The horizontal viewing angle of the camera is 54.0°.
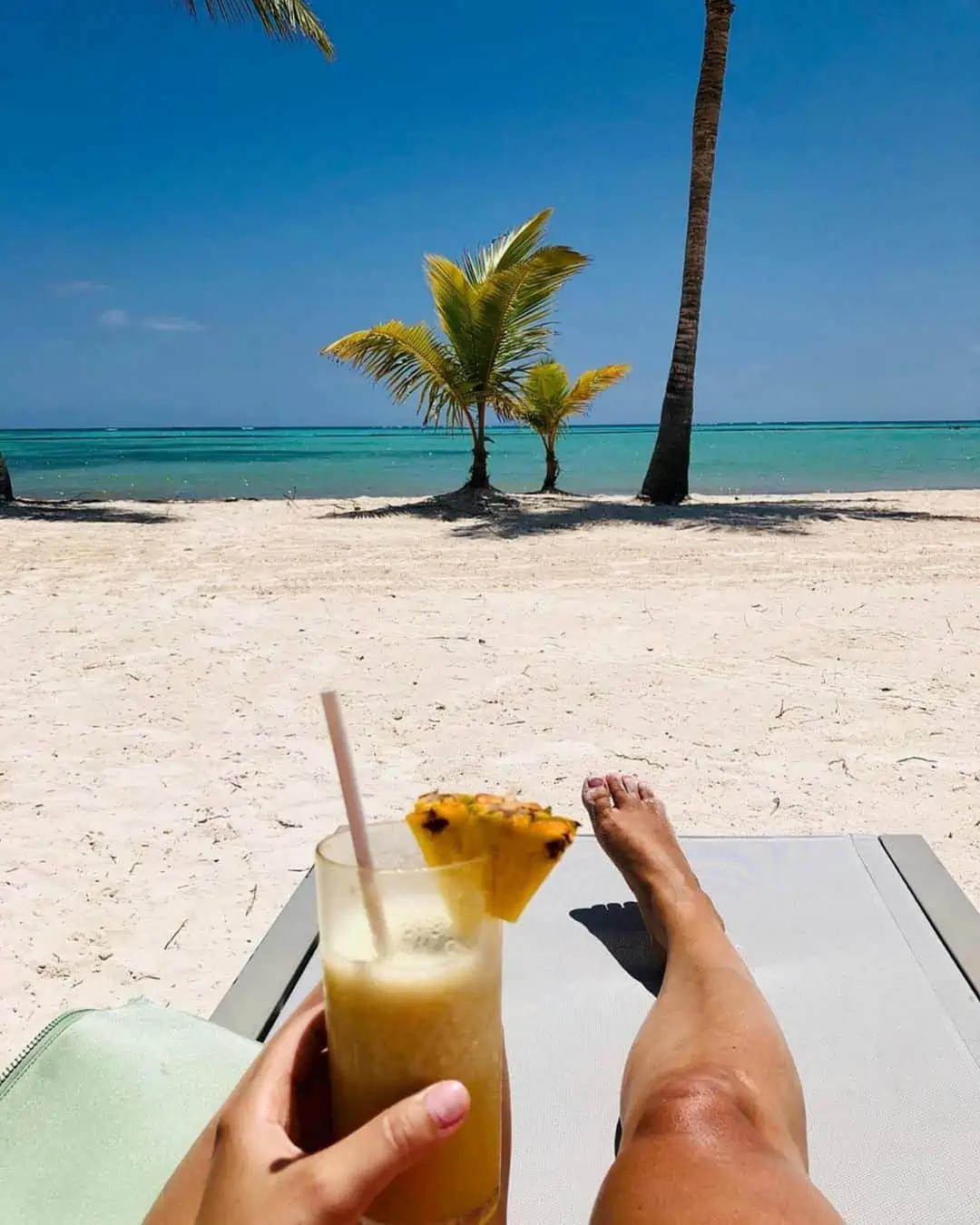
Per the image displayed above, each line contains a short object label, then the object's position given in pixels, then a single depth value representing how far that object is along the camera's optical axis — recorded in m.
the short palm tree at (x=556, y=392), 11.98
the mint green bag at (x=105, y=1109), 1.15
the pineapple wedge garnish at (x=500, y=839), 0.76
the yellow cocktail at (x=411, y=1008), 0.77
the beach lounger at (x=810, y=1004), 1.37
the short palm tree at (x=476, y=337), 9.98
